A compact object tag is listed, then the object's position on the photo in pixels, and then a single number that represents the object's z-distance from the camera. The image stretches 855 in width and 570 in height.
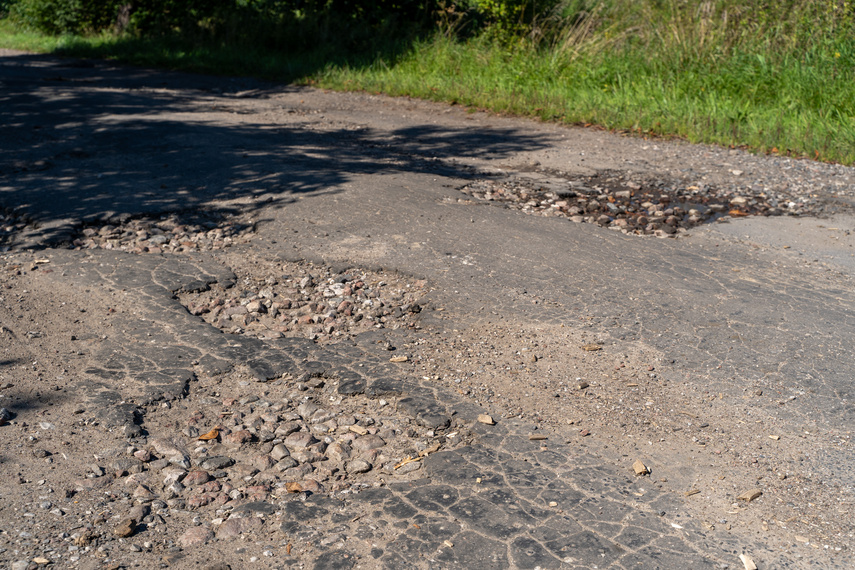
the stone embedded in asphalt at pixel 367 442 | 2.58
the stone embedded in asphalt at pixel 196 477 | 2.36
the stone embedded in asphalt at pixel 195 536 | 2.09
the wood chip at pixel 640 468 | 2.42
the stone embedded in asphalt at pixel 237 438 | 2.59
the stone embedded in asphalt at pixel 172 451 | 2.46
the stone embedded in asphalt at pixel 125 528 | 2.10
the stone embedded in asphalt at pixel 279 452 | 2.52
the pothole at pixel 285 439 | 2.39
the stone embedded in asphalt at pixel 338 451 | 2.52
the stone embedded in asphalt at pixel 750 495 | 2.30
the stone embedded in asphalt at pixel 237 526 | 2.13
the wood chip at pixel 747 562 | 2.01
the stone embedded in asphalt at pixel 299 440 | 2.58
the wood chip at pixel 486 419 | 2.71
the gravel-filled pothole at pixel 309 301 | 3.47
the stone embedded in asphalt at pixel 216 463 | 2.45
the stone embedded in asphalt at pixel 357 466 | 2.45
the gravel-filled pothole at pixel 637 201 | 5.03
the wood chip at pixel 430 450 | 2.53
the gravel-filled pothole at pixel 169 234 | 4.32
